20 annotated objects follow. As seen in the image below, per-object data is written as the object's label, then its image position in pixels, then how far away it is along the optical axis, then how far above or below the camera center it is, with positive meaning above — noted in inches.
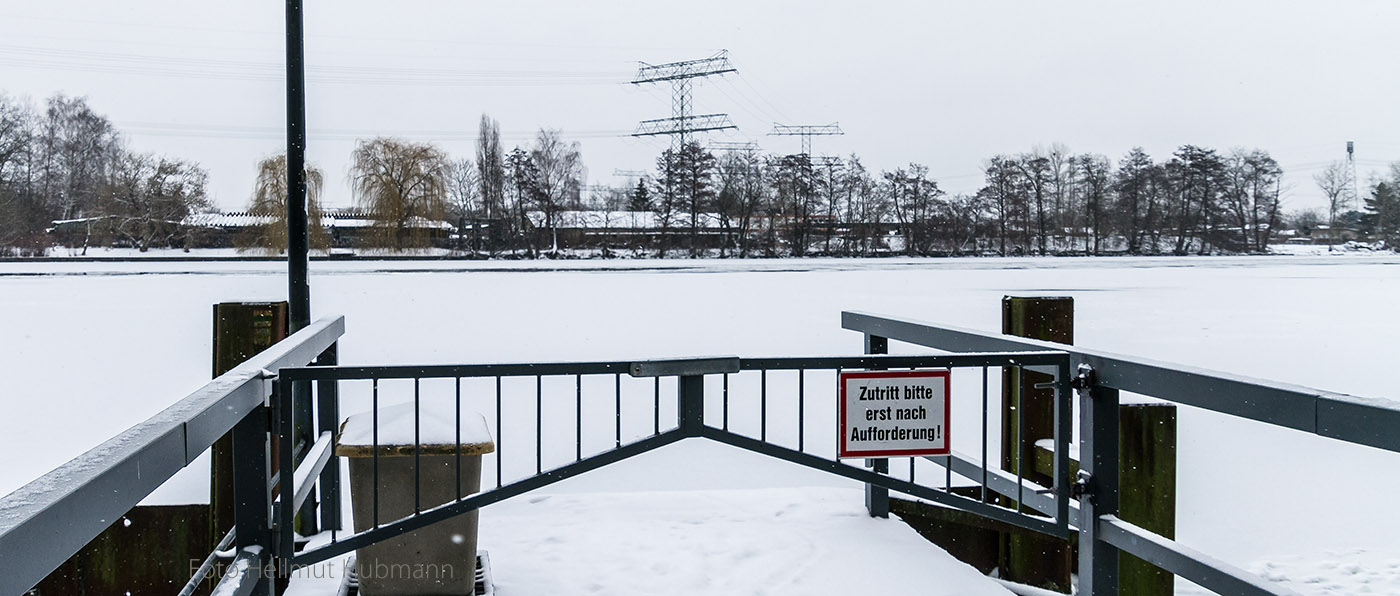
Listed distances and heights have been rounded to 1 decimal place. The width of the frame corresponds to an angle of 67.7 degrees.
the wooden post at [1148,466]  192.5 -39.6
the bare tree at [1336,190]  4222.4 +251.1
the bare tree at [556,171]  3344.0 +269.8
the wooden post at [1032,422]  217.9 -36.5
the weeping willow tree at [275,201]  2023.9 +102.5
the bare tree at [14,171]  2746.1 +245.3
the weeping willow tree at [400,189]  2253.9 +137.8
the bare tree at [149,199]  2908.5 +156.5
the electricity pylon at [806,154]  3347.7 +345.9
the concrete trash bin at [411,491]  156.9 -36.3
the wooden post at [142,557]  200.2 -58.7
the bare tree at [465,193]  3324.3 +193.7
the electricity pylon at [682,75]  3115.2 +542.6
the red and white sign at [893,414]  155.3 -24.2
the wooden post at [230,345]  199.8 -18.0
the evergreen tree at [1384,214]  3701.5 +140.2
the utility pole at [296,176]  227.0 +17.0
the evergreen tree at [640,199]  3747.0 +196.3
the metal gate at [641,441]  141.6 -34.8
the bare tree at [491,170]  3277.6 +260.8
